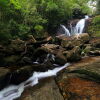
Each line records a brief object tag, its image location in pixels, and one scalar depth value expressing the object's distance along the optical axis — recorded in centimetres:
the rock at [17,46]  674
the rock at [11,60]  599
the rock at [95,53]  776
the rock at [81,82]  333
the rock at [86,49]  797
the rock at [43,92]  342
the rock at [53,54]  641
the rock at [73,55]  669
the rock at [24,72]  469
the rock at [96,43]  911
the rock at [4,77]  436
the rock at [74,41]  861
